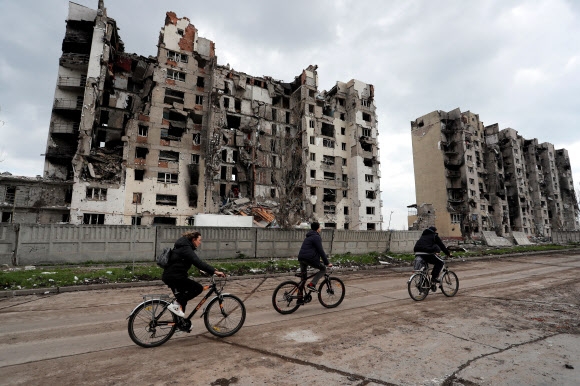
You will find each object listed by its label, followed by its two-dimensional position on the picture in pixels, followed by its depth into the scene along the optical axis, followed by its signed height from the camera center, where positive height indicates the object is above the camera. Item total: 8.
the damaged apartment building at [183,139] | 32.31 +12.85
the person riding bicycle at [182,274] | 4.88 -0.60
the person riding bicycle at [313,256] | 7.09 -0.43
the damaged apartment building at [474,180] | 56.94 +12.49
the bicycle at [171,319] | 4.68 -1.36
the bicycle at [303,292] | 6.83 -1.37
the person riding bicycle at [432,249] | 8.44 -0.32
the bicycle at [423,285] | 8.16 -1.32
